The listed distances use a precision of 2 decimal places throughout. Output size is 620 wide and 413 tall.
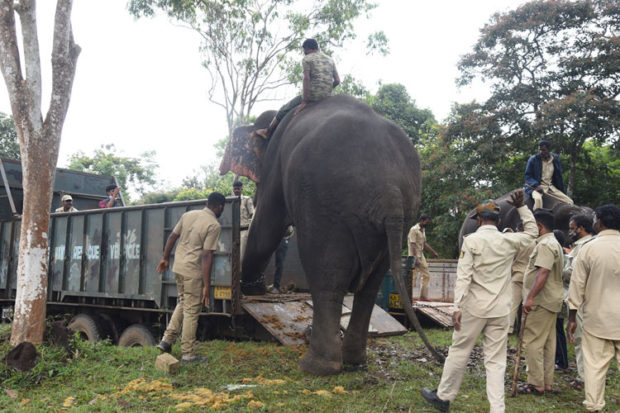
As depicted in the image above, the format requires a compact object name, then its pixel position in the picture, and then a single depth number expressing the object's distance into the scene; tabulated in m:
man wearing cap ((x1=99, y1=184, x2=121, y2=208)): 9.95
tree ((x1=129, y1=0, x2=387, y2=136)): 16.58
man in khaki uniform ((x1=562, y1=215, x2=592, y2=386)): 5.57
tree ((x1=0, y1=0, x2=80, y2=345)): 5.73
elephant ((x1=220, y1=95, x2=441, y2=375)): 4.88
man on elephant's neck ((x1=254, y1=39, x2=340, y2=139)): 5.85
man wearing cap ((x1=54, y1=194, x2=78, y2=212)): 9.64
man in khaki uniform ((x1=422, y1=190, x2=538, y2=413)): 4.25
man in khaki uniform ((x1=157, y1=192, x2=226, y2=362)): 5.57
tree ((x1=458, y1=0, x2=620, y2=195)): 14.36
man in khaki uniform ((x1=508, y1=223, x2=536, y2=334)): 6.50
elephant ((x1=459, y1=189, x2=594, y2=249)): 8.09
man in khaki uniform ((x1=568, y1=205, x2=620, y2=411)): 4.36
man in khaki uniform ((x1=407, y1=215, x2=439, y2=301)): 11.48
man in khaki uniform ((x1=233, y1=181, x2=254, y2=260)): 8.50
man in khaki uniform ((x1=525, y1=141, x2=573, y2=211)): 8.49
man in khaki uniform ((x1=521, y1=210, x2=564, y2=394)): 5.12
